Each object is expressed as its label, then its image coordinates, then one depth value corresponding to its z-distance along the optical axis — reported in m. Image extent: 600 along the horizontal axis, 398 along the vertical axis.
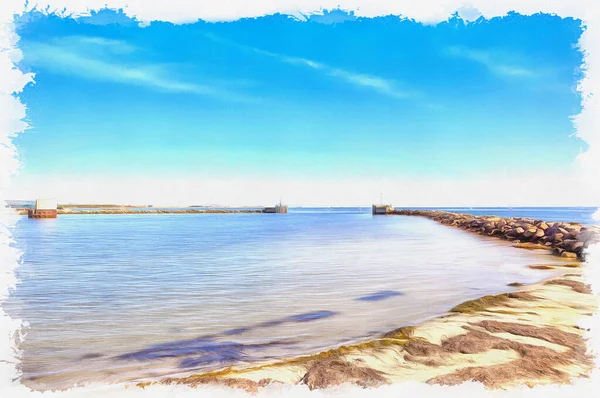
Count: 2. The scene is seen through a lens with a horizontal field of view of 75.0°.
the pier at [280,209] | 138.25
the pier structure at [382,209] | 112.69
